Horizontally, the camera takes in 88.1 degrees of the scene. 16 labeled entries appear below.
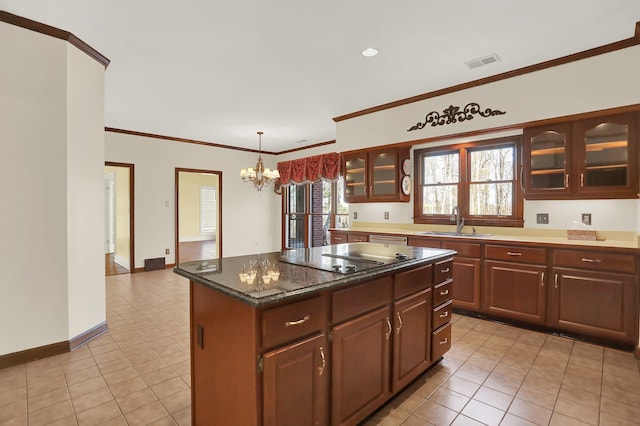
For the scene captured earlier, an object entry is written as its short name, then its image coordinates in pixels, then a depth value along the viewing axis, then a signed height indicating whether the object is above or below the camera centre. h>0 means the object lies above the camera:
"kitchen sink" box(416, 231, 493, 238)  3.94 -0.28
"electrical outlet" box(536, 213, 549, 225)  3.64 -0.07
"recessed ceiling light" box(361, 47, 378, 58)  3.01 +1.48
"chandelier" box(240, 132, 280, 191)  6.11 +0.69
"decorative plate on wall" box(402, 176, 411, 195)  4.66 +0.37
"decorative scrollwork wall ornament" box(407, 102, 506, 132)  3.76 +1.15
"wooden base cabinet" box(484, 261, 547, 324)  3.26 -0.82
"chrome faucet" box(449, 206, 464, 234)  4.14 -0.10
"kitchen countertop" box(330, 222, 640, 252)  3.07 -0.27
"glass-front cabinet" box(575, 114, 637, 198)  3.00 +0.54
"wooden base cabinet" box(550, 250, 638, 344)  2.82 -0.75
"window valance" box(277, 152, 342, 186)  6.54 +0.90
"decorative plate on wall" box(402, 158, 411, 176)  4.68 +0.64
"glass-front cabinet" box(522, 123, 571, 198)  3.33 +0.54
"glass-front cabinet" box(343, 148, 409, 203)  4.67 +0.55
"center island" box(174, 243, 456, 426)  1.39 -0.61
